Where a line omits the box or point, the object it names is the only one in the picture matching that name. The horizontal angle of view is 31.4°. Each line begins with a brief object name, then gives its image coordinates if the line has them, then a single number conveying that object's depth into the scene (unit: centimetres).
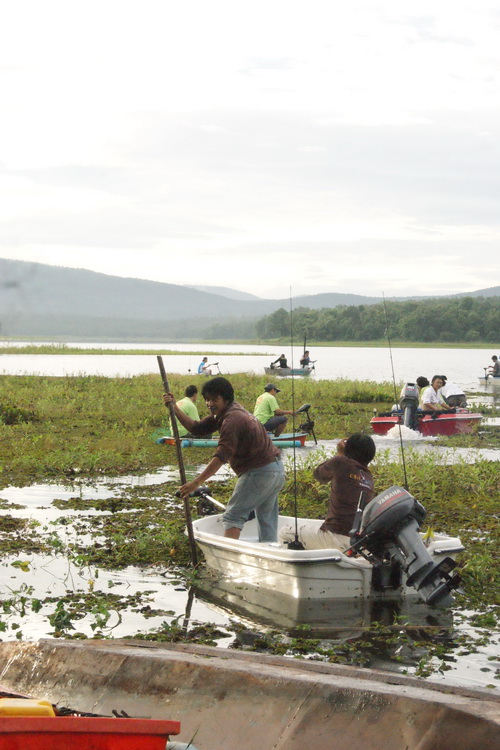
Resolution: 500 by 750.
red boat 2266
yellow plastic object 418
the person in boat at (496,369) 4259
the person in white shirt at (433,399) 2294
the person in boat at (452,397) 2423
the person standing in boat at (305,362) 5341
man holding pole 857
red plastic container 393
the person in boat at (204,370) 4304
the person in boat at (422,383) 2373
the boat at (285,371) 5134
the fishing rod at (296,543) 892
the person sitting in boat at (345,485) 859
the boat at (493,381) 4297
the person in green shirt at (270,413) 1914
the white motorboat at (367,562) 748
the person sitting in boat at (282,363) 5169
